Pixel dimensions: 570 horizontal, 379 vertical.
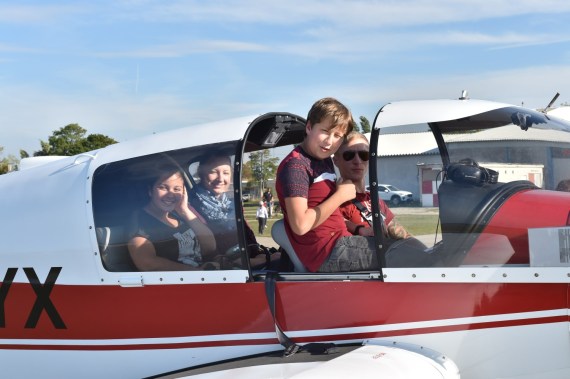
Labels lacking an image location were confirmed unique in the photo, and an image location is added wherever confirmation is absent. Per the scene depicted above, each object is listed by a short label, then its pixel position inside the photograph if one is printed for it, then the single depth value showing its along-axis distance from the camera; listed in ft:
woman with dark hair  12.31
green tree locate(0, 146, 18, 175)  118.10
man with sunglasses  12.75
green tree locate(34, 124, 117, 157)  137.18
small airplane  10.45
